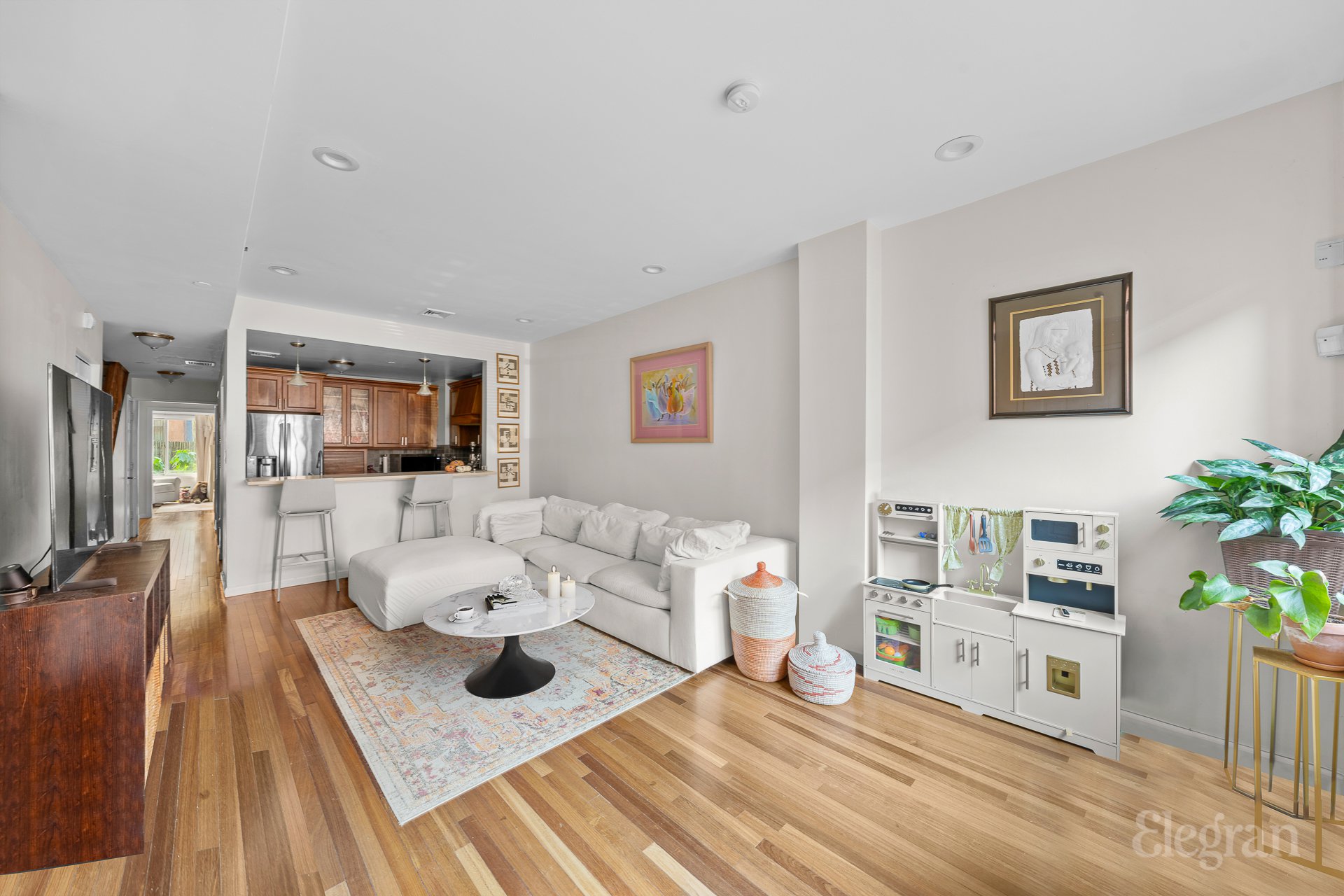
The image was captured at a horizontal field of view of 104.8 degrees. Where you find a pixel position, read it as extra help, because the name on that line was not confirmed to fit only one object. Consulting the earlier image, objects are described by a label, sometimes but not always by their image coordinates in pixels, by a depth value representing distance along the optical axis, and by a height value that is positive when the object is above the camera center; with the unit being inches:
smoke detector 71.8 +49.0
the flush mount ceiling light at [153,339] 173.5 +35.2
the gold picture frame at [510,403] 231.8 +17.4
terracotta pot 63.5 -25.7
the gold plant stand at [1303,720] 60.9 -35.4
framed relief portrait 93.0 +17.2
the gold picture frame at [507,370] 231.5 +32.4
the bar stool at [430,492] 195.0 -19.4
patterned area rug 84.0 -52.6
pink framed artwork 163.6 +15.4
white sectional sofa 117.6 -38.2
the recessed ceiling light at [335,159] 85.7 +47.7
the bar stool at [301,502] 169.3 -20.3
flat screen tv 72.4 -5.1
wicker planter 71.7 -16.2
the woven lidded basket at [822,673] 104.4 -47.2
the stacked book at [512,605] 112.0 -36.4
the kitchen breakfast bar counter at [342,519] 173.0 -29.2
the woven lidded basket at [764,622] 114.1 -40.2
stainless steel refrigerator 235.0 -1.5
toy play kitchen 88.1 -32.5
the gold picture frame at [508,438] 231.6 +1.5
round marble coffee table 103.6 -37.4
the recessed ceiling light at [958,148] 86.3 +50.1
